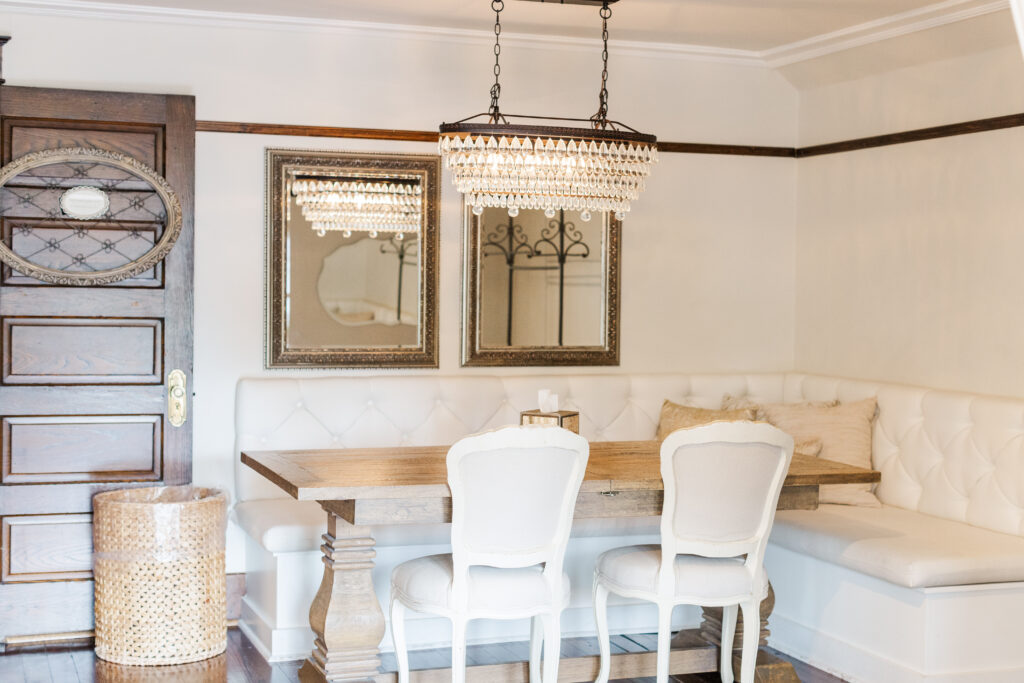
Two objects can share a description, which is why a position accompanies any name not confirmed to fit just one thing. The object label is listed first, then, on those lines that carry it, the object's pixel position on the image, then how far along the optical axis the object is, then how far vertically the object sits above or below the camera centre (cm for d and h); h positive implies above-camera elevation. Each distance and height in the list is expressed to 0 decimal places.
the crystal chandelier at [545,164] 366 +49
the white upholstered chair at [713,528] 351 -64
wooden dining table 344 -58
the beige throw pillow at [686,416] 509 -42
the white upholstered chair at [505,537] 331 -64
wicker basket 425 -97
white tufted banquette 394 -74
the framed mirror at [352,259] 499 +24
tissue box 398 -34
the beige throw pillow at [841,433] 476 -47
